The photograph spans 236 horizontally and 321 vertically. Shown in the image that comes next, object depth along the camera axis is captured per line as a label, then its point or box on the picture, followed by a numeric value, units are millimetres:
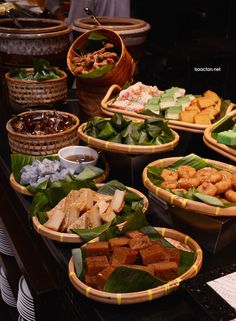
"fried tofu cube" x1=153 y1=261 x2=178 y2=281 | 1482
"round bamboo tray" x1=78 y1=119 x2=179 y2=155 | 2104
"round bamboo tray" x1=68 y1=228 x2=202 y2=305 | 1416
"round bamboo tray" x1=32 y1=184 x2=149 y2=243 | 1711
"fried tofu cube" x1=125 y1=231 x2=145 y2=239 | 1635
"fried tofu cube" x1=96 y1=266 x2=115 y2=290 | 1454
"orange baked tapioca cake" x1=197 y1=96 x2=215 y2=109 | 2588
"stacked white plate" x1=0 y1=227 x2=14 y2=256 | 2885
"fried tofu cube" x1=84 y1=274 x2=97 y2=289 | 1487
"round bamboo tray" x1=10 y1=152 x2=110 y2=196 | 2109
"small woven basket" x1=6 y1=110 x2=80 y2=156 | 2416
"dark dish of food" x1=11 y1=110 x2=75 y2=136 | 2523
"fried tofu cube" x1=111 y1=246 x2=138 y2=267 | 1522
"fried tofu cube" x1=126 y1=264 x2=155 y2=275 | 1473
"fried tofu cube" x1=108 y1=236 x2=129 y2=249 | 1591
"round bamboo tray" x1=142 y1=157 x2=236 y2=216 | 1659
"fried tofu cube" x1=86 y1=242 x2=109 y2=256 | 1567
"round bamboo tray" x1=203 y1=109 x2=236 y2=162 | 2117
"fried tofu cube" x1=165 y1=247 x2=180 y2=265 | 1535
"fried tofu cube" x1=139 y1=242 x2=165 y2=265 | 1527
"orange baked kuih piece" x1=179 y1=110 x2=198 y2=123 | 2443
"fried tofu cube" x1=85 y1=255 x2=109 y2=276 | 1493
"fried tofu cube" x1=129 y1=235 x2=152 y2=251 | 1575
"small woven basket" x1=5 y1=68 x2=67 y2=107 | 2912
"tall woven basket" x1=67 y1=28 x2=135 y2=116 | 2875
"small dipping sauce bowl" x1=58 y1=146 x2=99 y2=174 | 2277
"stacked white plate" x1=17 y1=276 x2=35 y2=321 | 2370
